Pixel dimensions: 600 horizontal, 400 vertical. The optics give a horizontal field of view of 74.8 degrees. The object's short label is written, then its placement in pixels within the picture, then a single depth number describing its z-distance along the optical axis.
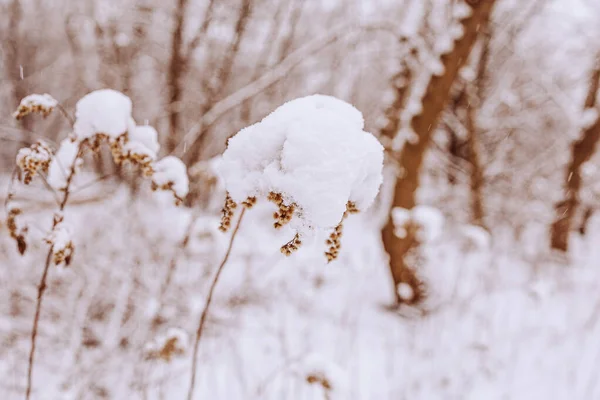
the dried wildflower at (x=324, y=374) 1.74
